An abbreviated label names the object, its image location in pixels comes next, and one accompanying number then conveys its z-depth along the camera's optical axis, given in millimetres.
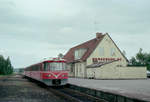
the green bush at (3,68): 98162
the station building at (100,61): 37750
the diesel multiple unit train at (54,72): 21109
